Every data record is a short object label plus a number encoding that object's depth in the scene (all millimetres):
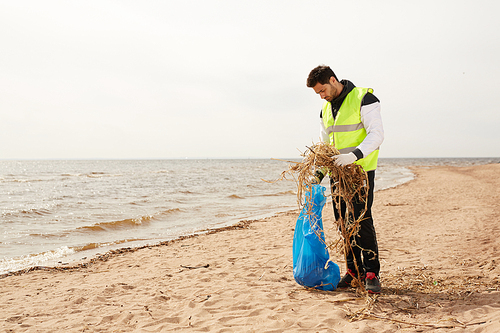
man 2684
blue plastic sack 2986
